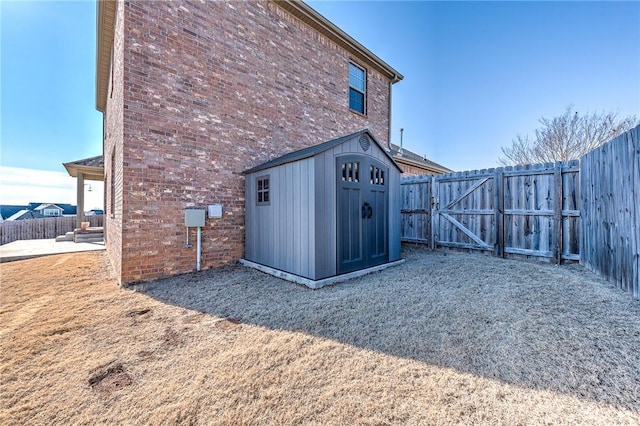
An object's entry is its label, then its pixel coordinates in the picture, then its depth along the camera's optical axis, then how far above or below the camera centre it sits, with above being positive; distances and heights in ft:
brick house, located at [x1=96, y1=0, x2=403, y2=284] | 15.08 +7.58
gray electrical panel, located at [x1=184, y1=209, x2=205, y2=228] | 16.40 -0.24
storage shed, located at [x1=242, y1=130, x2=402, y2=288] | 14.17 +0.03
